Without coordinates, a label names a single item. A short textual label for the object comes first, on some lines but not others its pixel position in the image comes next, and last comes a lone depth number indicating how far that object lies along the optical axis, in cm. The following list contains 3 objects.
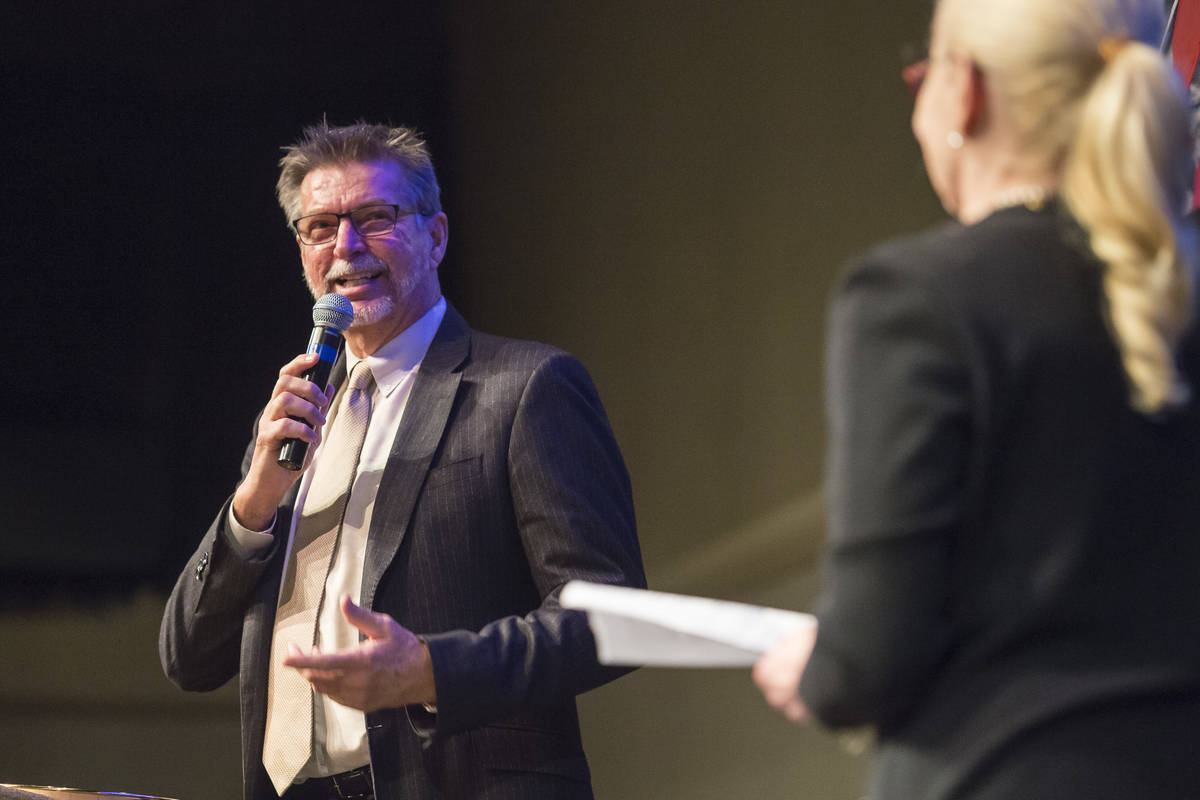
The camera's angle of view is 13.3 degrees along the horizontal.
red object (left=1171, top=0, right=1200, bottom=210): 626
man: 624
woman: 510
